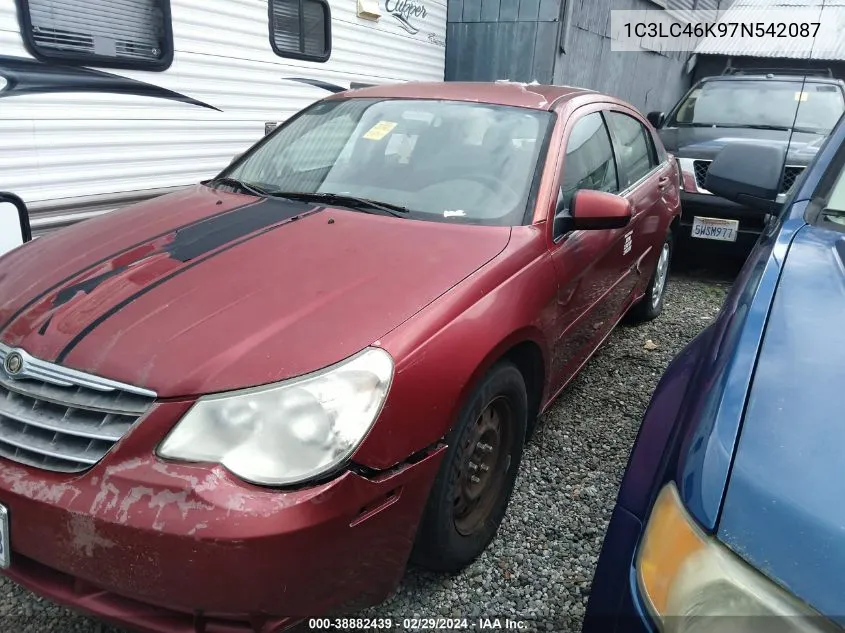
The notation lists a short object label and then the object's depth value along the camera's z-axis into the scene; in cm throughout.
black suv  544
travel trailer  351
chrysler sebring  145
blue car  92
